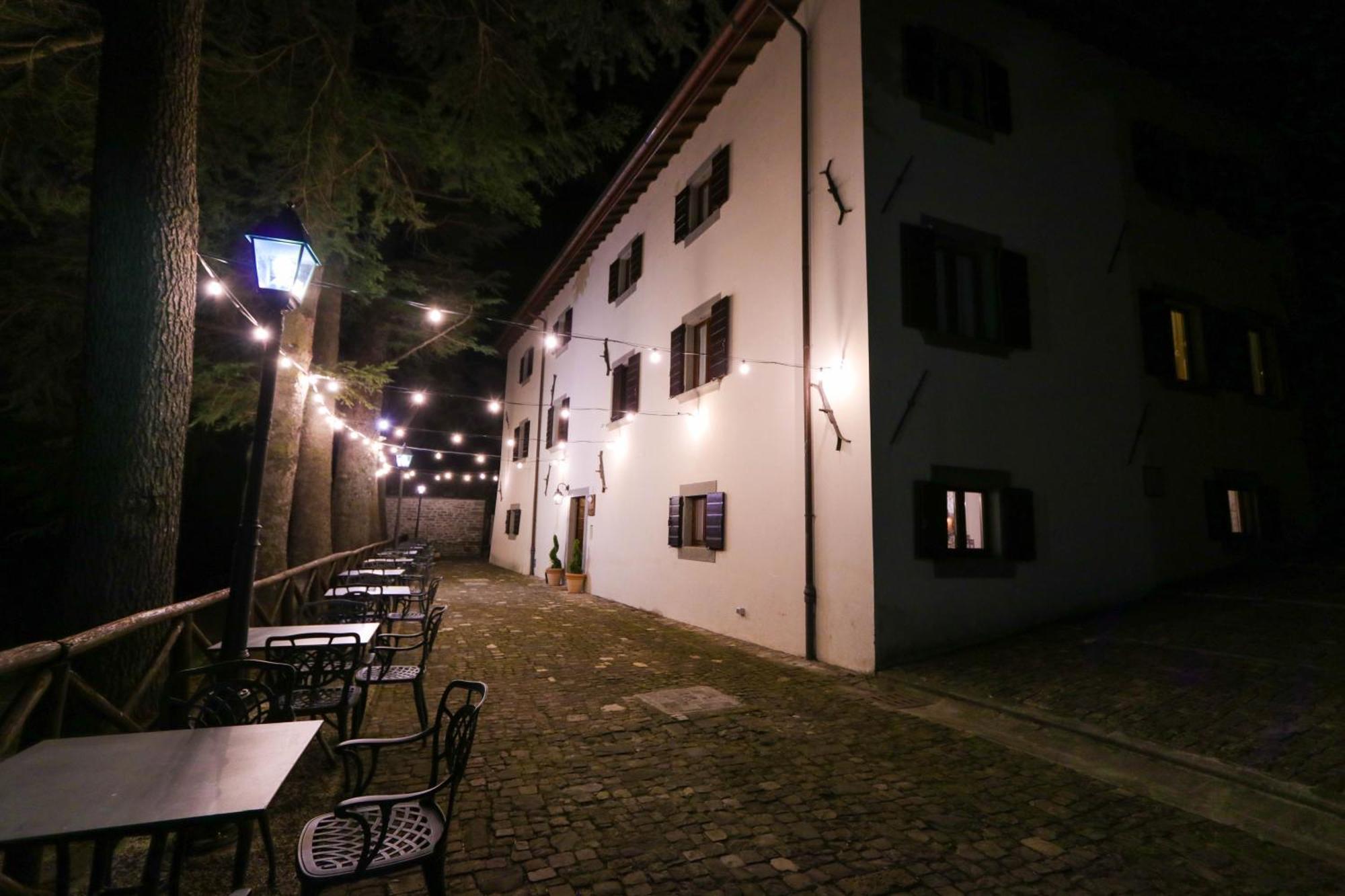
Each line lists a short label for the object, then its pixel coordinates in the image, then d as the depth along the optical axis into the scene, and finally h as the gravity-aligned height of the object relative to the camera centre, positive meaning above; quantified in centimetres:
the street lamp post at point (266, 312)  363 +123
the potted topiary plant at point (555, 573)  1474 -145
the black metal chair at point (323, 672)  374 -107
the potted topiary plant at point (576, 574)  1358 -135
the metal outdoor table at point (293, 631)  447 -98
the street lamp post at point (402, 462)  1569 +130
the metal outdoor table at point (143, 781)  173 -92
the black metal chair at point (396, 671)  428 -119
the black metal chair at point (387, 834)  192 -117
